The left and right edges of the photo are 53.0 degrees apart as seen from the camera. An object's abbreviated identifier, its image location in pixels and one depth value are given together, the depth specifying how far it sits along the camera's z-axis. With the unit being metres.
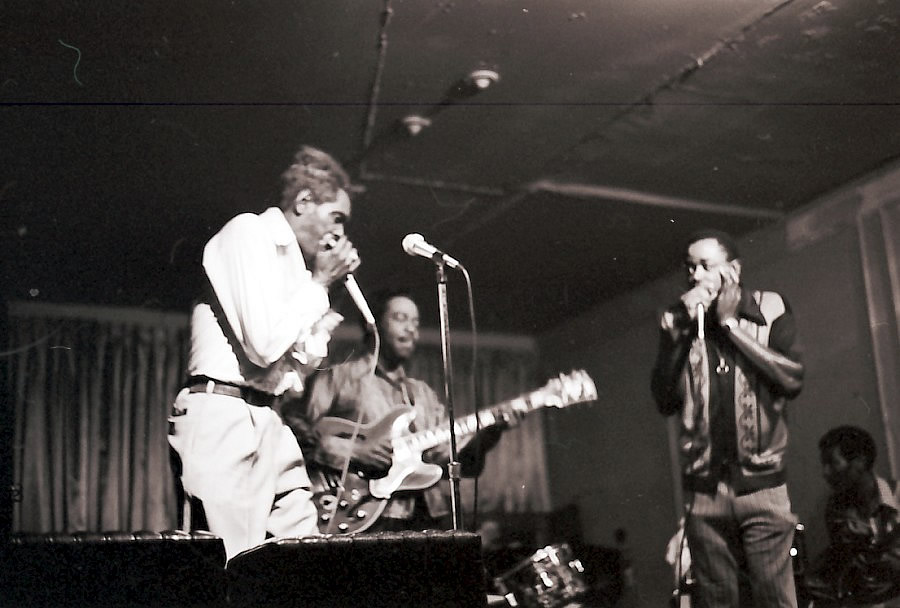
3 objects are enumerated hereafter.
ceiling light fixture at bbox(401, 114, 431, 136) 2.41
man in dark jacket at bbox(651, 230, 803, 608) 2.36
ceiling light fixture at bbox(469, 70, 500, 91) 2.38
